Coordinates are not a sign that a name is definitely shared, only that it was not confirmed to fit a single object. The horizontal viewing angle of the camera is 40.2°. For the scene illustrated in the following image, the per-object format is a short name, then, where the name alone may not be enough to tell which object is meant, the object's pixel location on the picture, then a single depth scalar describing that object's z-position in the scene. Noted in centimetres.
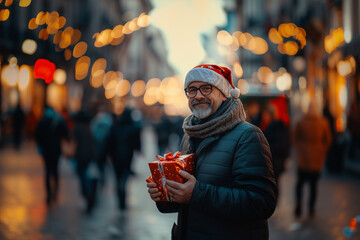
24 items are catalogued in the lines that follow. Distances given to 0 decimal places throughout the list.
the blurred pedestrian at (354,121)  1292
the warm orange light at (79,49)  3150
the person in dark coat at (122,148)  847
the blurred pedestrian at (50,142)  888
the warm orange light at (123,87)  4523
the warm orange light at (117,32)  2977
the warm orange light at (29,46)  2500
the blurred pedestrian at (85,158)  861
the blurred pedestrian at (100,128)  969
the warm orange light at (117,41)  3608
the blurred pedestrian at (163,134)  1778
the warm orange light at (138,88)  6549
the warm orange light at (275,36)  2703
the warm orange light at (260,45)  3919
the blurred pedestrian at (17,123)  2109
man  253
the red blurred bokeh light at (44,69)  2596
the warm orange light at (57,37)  2788
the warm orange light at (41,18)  2580
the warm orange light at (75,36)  3088
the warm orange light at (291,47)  2500
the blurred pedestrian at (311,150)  792
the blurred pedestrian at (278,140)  789
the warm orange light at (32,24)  2607
